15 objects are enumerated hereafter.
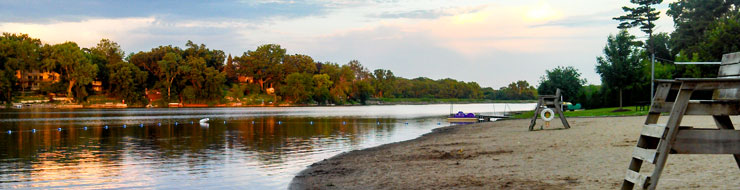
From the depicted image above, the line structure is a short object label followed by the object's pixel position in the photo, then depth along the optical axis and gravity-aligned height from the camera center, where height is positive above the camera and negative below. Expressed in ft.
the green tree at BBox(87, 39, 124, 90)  558.15 +42.61
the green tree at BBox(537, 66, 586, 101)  233.14 +5.89
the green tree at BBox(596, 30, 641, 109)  186.80 +11.16
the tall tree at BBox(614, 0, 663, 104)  272.92 +40.66
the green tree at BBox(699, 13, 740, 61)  177.37 +18.23
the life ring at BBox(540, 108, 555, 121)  95.61 -3.28
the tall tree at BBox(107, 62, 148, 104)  533.14 +15.50
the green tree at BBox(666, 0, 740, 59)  255.50 +37.00
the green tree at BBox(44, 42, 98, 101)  493.77 +28.29
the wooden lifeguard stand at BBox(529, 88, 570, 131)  91.55 -1.99
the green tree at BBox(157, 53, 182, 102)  563.48 +27.51
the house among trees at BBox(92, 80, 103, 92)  549.95 +10.52
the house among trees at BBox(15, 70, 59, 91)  511.03 +16.92
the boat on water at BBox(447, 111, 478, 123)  189.88 -7.97
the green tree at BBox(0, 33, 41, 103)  466.70 +32.54
